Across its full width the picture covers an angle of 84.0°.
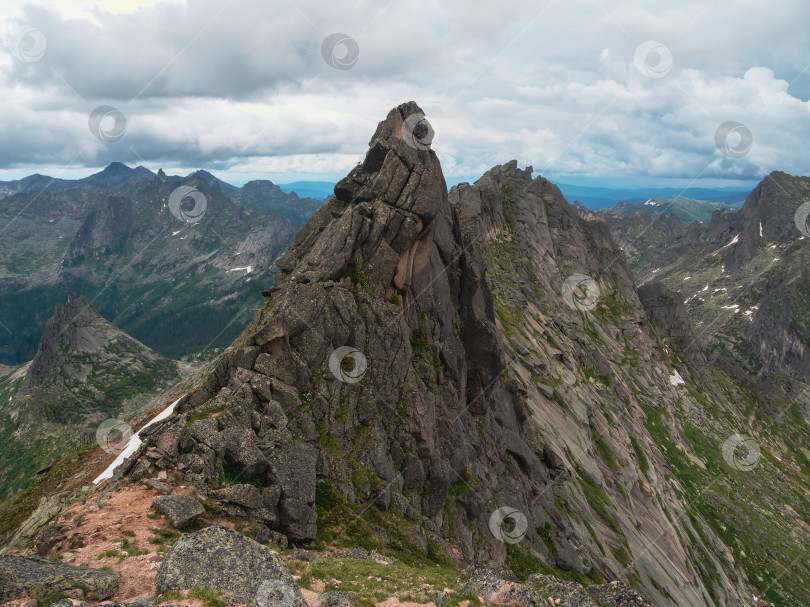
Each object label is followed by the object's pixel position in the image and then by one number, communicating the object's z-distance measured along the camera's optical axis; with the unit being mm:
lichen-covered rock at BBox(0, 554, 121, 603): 13766
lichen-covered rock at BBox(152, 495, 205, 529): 21903
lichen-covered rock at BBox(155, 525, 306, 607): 15898
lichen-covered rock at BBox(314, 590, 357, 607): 16984
